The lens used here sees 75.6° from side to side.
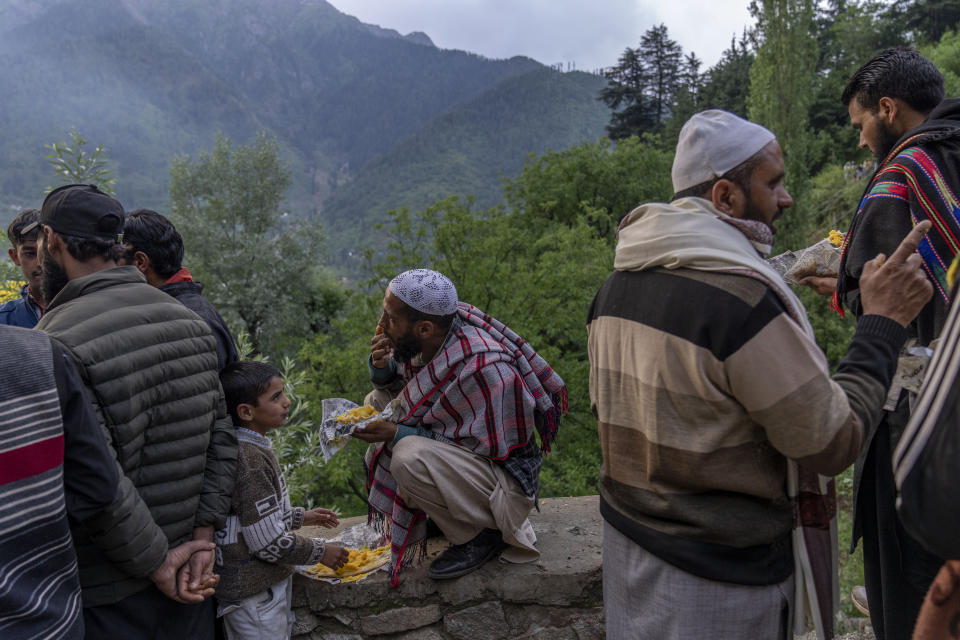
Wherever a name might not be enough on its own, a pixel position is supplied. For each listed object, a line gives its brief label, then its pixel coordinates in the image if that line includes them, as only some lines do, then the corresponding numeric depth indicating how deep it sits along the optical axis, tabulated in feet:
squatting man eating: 9.02
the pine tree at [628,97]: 133.80
